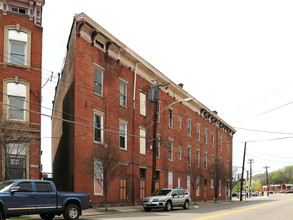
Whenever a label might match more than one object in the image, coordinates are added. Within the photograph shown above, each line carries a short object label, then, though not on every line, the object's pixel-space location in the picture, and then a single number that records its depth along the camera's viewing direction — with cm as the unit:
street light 2546
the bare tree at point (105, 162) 2247
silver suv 2284
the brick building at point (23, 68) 2098
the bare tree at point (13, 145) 1744
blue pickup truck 1336
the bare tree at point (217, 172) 4419
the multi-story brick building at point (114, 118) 2477
